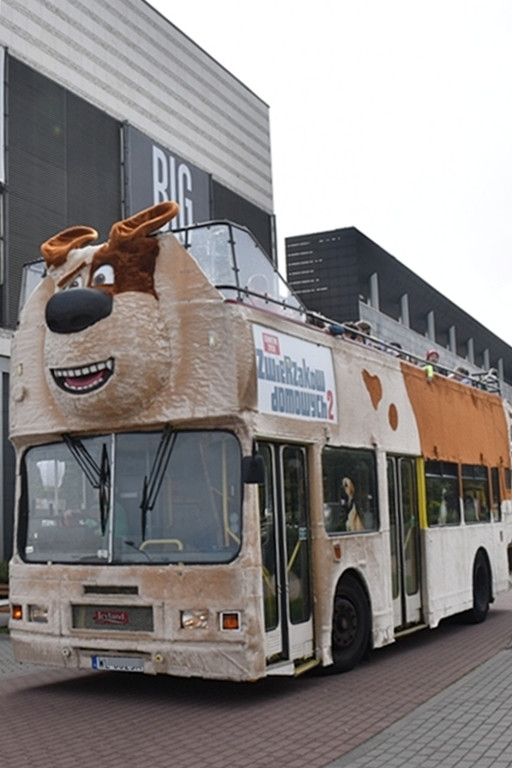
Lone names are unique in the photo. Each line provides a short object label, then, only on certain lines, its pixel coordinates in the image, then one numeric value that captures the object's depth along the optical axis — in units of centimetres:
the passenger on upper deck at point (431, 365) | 1356
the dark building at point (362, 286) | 4550
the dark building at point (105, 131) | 2373
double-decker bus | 860
